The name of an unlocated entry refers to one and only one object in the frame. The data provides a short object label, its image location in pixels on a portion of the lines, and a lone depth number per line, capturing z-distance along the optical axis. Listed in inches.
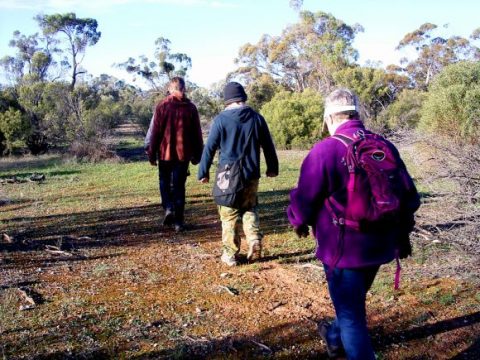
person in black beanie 196.1
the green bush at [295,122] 893.8
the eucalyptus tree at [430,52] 1524.4
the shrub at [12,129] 912.9
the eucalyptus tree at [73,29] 1505.9
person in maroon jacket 254.1
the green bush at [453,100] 412.2
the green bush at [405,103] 879.0
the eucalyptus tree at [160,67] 1407.5
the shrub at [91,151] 786.5
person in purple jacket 102.6
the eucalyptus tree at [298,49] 1531.7
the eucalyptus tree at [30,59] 1441.9
